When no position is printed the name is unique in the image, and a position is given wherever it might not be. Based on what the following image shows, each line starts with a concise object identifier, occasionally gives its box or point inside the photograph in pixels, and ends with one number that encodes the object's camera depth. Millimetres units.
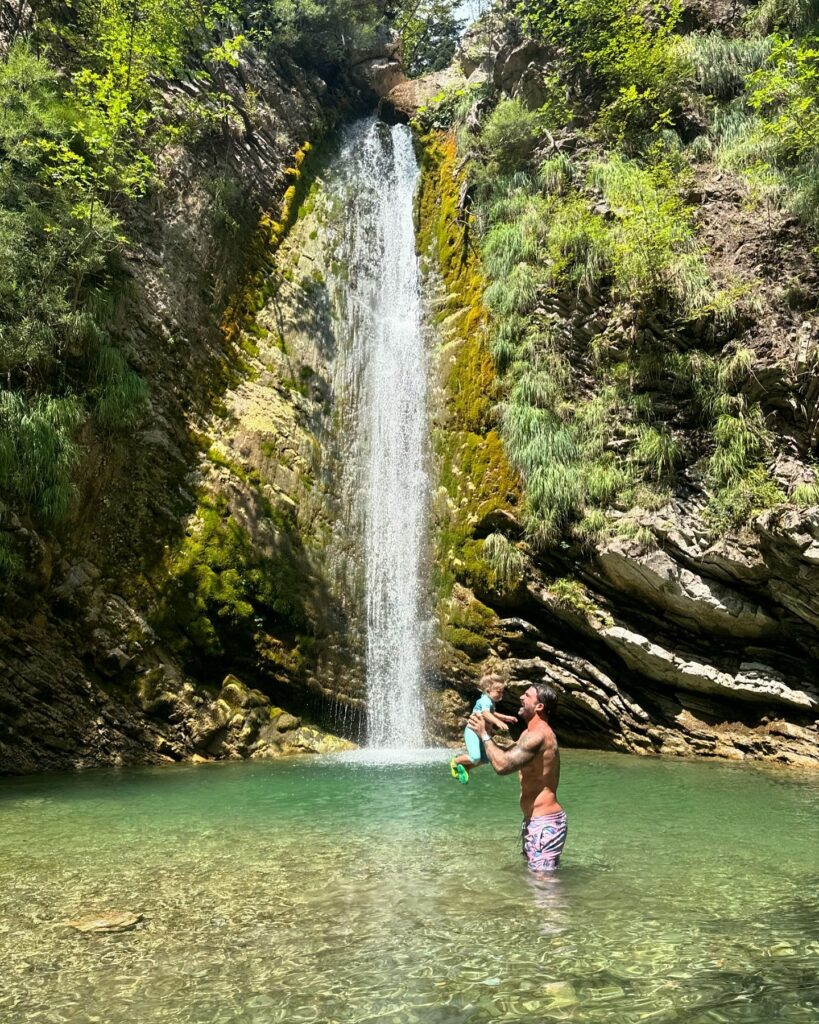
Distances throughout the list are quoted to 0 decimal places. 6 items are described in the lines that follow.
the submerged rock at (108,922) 4239
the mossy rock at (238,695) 12336
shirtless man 5172
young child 5340
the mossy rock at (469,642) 13133
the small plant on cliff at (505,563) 12719
